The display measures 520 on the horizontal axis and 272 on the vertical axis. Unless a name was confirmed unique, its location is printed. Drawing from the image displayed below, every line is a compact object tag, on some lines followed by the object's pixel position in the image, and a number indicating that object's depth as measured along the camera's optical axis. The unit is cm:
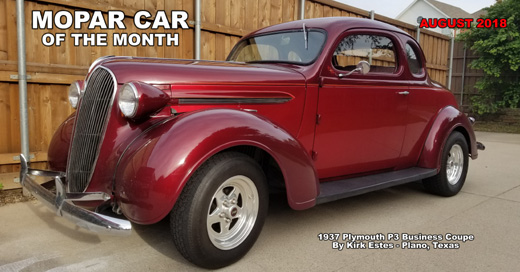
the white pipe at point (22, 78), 389
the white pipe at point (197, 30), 531
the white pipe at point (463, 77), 1353
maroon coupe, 235
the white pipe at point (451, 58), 1165
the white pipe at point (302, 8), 668
